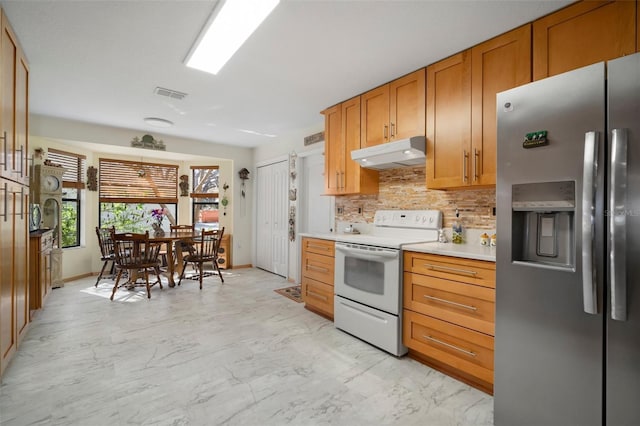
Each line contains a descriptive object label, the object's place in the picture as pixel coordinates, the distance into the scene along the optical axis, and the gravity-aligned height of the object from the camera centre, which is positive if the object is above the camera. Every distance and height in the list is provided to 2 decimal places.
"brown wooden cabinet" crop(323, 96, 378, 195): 3.43 +0.69
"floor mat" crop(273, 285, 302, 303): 4.12 -1.14
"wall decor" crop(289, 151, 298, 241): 5.09 +0.29
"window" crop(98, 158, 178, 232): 5.71 +0.34
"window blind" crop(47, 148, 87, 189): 4.86 +0.75
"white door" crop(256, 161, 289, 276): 5.44 -0.12
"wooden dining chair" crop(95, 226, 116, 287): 4.61 -0.55
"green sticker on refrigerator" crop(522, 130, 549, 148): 1.52 +0.37
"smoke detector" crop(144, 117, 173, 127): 4.35 +1.27
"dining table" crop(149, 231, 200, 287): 4.32 -0.43
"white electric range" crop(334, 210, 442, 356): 2.51 -0.58
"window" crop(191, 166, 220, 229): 6.40 +0.31
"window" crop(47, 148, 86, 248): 5.05 +0.27
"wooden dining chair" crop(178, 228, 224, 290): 4.71 -0.64
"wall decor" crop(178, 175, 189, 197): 6.36 +0.53
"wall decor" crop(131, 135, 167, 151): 5.16 +1.15
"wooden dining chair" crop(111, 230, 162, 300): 3.98 -0.66
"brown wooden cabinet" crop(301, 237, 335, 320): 3.28 -0.70
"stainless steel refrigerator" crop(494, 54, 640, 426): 1.28 -0.17
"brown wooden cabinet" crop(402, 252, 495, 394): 1.99 -0.71
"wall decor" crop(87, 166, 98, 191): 5.42 +0.55
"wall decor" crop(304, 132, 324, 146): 4.56 +1.12
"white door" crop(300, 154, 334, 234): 4.55 +0.17
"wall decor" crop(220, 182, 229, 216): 6.17 +0.27
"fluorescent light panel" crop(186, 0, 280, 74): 1.98 +1.31
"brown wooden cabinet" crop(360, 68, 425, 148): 2.81 +1.00
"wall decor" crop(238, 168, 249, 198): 6.20 +0.75
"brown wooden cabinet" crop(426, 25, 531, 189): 2.21 +0.87
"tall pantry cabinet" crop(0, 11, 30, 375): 2.08 +0.11
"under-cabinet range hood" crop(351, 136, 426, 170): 2.71 +0.55
